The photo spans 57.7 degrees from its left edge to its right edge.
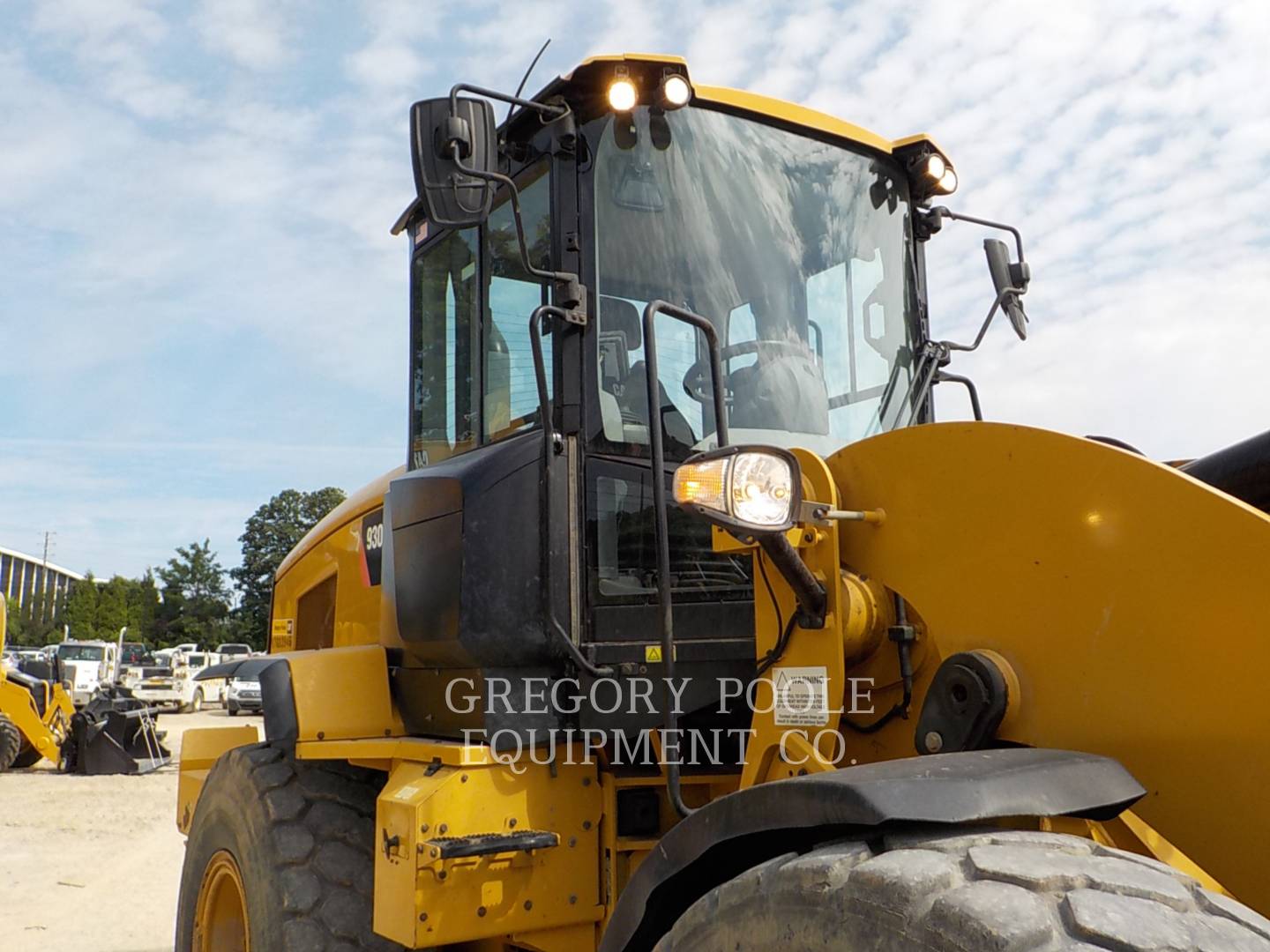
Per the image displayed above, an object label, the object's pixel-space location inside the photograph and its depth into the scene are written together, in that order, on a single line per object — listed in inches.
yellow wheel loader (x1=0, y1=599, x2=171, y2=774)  605.0
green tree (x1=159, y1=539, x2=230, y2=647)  2874.0
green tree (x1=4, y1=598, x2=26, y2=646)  2913.4
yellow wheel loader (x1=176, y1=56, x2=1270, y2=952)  72.8
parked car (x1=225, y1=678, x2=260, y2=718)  903.0
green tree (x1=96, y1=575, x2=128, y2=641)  2842.0
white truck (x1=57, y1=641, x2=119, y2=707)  1053.8
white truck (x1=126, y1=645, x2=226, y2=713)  1192.2
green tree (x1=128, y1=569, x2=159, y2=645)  2898.6
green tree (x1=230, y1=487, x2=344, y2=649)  2273.6
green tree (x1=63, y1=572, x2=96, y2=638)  2861.7
